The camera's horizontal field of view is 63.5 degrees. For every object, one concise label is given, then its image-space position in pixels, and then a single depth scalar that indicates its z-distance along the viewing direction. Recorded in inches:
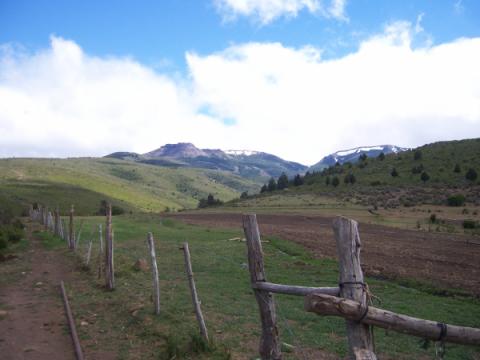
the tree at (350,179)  3294.8
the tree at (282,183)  4138.8
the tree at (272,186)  4217.5
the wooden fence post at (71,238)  934.4
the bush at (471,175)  2647.6
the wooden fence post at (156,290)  435.8
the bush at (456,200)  2253.6
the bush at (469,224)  1558.8
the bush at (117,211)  2608.3
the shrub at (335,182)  3331.7
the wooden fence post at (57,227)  1194.0
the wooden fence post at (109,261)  560.4
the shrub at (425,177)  2872.5
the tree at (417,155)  3442.9
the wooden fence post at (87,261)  715.8
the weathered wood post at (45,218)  1573.6
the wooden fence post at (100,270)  634.6
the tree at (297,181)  3980.6
